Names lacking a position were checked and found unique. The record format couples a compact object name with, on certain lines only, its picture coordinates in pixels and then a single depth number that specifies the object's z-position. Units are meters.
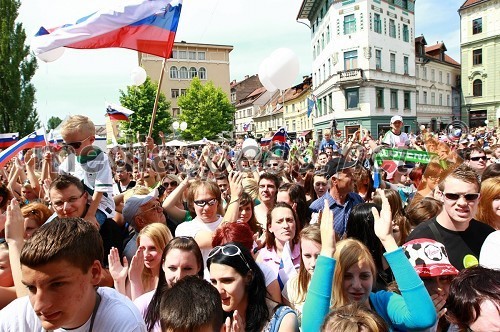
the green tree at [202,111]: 49.88
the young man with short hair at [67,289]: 1.50
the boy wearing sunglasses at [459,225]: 2.81
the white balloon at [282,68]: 7.58
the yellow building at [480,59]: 45.50
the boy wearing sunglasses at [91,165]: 3.56
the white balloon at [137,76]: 10.63
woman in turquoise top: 2.02
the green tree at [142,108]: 43.50
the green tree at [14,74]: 21.36
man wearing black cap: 4.16
